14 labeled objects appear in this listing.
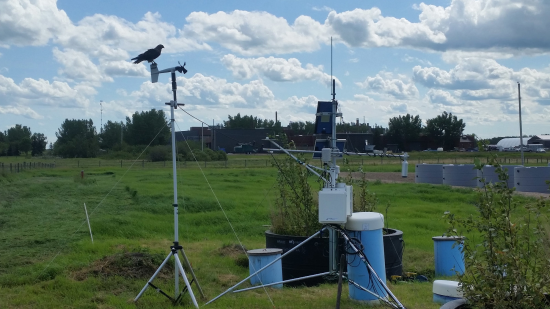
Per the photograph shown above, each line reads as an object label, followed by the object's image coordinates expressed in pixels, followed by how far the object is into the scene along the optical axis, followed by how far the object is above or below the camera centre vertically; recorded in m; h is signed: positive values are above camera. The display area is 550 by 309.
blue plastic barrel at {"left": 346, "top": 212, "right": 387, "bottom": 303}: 6.70 -1.30
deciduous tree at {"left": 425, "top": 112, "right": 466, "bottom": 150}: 76.75 +3.07
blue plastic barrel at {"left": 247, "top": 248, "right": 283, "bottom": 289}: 7.66 -1.59
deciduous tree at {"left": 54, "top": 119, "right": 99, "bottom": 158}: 73.62 +1.74
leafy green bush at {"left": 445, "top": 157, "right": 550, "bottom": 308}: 4.51 -0.93
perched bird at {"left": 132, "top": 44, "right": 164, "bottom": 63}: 7.06 +1.26
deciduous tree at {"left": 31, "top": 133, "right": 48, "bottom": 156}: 87.94 +1.39
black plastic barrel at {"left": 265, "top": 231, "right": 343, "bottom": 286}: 7.97 -1.58
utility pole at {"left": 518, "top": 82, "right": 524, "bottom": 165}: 28.72 +2.98
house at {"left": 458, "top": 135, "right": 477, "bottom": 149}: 82.38 +1.03
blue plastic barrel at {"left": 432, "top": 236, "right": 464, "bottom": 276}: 8.83 -1.73
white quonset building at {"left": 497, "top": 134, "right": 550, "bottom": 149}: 101.00 +1.73
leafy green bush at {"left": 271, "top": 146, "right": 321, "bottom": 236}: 8.80 -0.89
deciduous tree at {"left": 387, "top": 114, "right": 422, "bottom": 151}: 70.82 +2.86
